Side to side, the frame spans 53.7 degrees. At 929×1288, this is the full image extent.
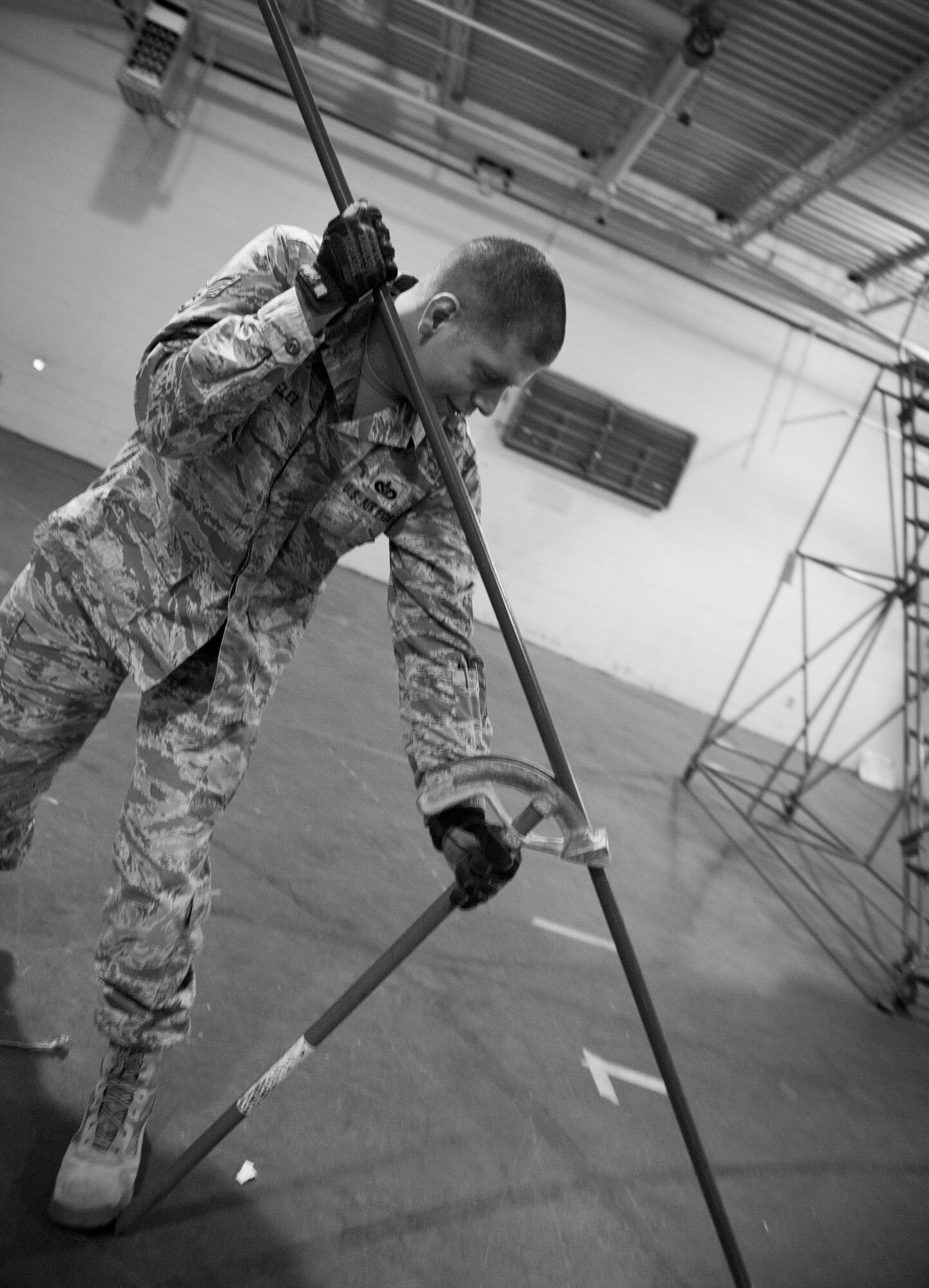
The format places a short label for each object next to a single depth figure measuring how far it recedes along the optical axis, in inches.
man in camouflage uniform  68.1
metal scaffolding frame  190.1
